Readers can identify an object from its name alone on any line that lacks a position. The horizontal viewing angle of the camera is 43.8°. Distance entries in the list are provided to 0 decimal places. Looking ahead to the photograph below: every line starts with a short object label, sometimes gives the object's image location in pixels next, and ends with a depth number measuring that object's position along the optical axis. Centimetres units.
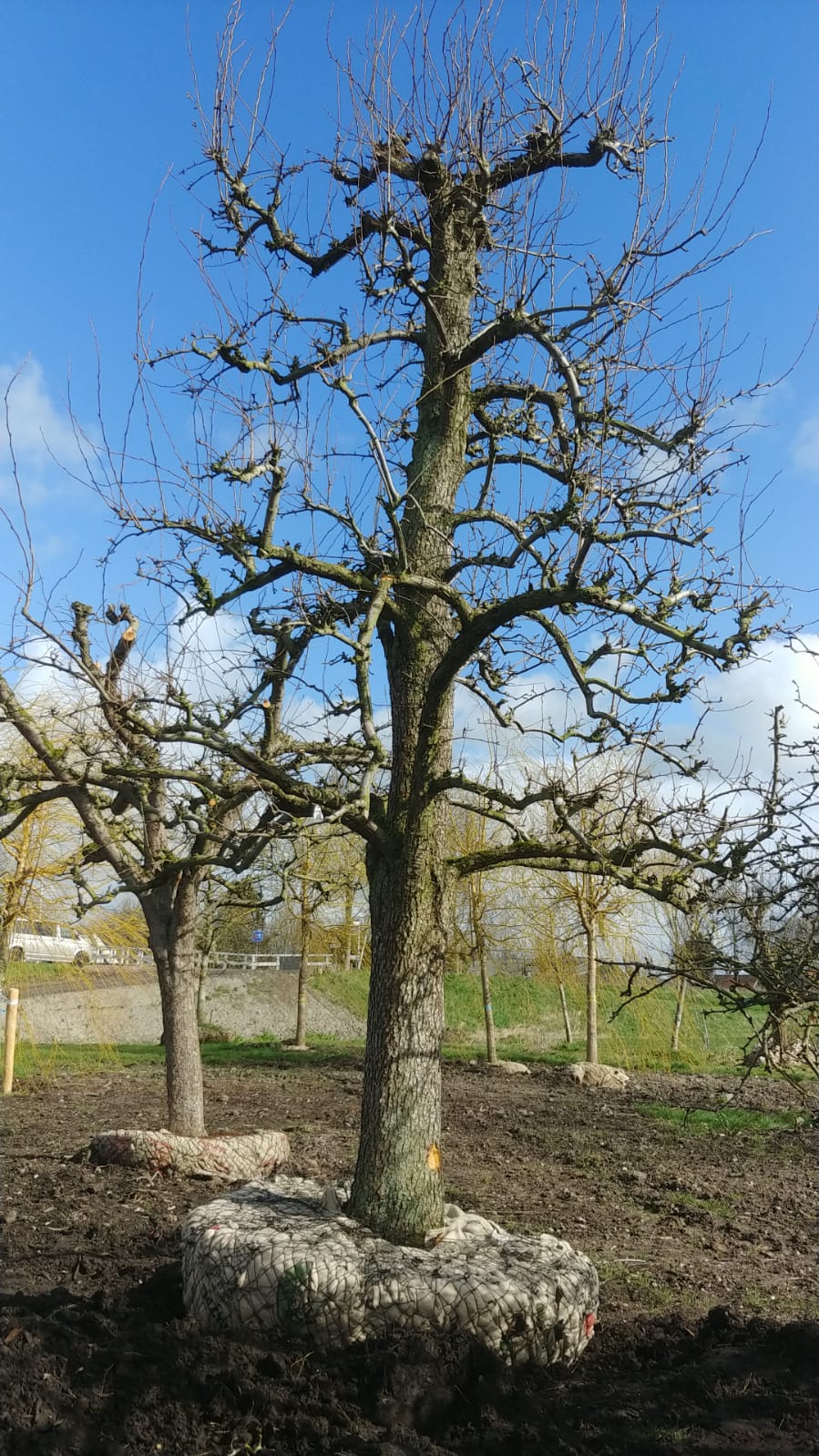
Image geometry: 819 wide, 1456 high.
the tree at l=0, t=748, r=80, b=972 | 1203
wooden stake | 1198
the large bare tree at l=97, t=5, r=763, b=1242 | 505
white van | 1305
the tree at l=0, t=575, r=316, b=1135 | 642
